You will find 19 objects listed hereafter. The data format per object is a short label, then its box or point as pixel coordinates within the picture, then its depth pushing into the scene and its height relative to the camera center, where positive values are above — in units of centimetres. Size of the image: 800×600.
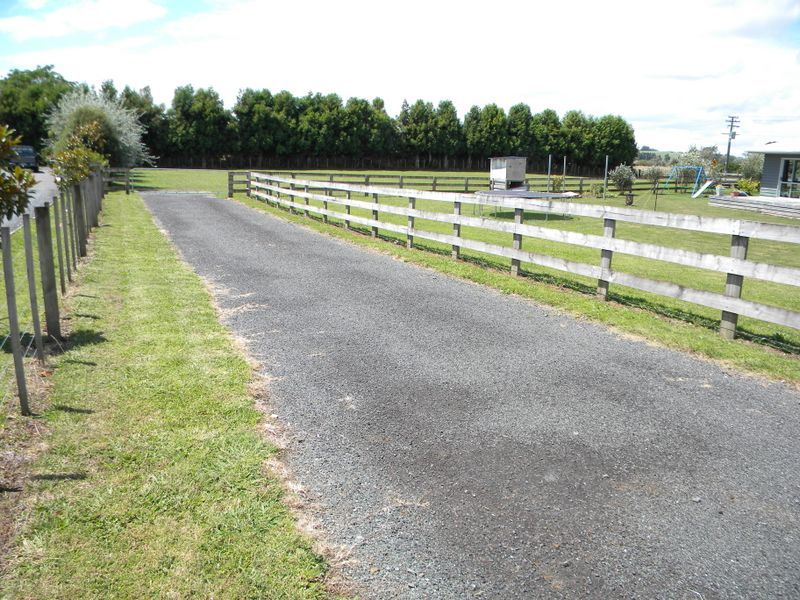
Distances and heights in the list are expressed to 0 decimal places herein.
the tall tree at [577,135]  10019 +695
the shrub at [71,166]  1347 +9
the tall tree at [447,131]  9362 +680
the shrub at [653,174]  3981 +40
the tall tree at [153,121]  7411 +601
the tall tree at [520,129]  9862 +762
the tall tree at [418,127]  9300 +720
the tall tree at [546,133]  9944 +712
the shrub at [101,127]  3438 +252
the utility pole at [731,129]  6962 +602
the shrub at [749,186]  4116 -28
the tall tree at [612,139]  10094 +657
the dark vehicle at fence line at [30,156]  4095 +88
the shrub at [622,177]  3985 +15
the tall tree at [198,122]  7825 +624
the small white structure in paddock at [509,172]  3350 +30
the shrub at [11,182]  516 -11
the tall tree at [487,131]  9569 +698
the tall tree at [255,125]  8206 +625
